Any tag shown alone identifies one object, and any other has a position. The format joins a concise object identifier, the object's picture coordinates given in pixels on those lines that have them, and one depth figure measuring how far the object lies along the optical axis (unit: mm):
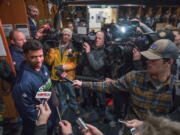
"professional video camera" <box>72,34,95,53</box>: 2373
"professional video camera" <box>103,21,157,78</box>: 1922
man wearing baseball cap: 1209
